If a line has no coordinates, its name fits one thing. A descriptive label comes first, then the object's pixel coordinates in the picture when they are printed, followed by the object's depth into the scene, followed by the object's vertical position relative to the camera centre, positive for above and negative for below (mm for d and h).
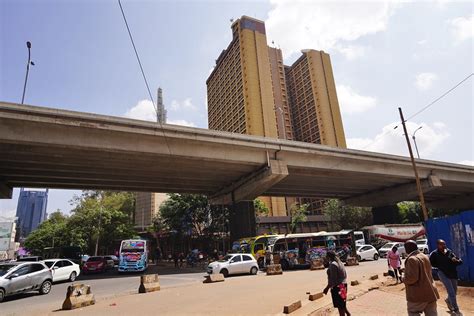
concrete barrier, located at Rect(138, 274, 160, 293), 14719 -1101
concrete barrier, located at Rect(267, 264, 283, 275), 21406 -1248
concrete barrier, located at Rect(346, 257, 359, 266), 24692 -1249
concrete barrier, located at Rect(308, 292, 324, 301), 10344 -1518
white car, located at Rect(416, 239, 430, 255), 30773 -542
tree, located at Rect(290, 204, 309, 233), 57000 +5123
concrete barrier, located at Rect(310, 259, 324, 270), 23950 -1261
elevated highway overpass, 20469 +7429
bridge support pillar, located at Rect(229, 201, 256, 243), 34312 +3333
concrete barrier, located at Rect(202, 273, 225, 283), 17891 -1283
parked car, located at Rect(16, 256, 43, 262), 29948 +762
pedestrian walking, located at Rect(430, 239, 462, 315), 7828 -773
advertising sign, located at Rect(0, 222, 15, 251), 44750 +4552
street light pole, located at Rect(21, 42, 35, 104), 23734 +14219
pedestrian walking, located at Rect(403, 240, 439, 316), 5090 -721
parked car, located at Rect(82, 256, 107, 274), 29892 -168
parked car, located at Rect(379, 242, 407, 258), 34656 -795
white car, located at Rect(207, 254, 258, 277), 21031 -779
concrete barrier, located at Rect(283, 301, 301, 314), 8586 -1529
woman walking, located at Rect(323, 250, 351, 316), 6912 -803
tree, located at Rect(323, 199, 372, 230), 56688 +4809
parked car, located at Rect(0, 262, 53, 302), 13598 -438
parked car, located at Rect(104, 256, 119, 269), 32469 -29
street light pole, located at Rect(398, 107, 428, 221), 23056 +7442
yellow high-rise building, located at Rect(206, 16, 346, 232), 76312 +40998
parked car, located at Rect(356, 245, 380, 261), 29953 -837
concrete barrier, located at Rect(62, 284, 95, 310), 11258 -1149
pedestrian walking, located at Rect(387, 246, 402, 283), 13445 -829
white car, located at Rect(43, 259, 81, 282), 20173 -261
